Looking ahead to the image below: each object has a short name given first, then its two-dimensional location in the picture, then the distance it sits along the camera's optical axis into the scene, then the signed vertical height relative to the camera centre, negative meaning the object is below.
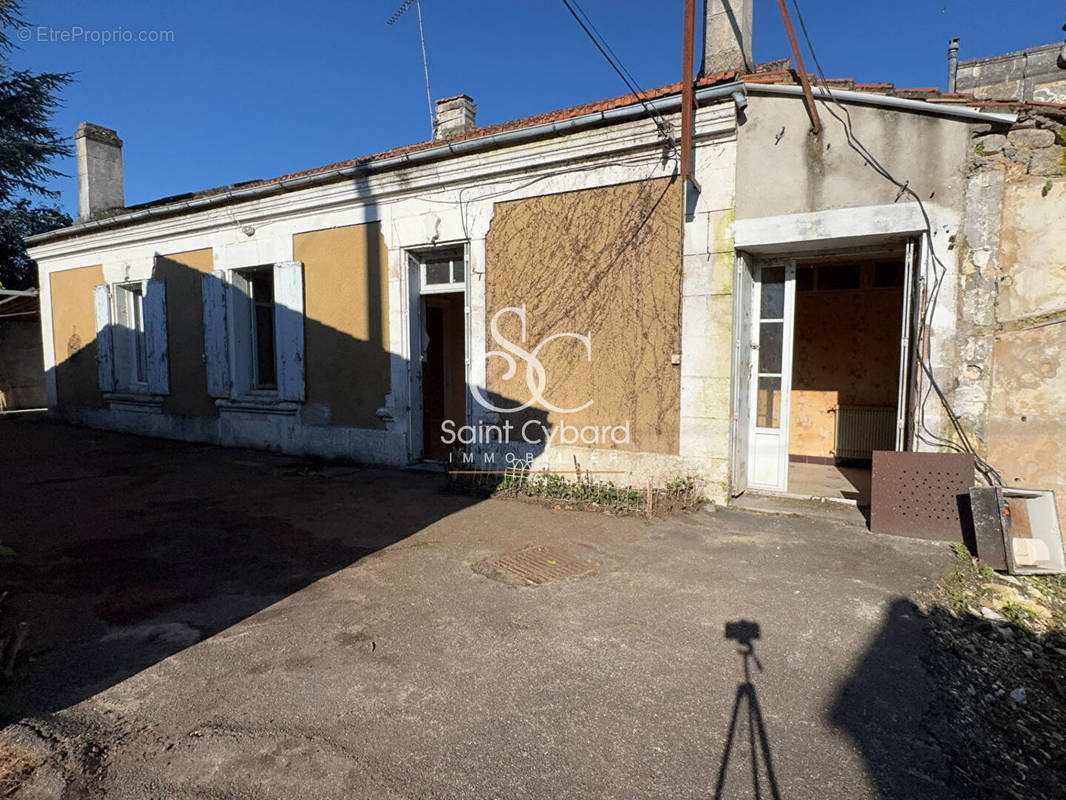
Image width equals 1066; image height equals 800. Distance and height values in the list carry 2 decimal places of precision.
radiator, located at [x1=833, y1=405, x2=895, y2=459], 7.66 -0.85
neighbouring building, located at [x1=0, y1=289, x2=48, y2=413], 13.36 +0.11
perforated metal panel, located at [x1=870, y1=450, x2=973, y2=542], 4.31 -0.96
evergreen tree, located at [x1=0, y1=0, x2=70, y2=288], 16.08 +6.05
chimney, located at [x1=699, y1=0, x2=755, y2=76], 5.33 +3.14
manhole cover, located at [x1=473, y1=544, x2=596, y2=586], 3.72 -1.37
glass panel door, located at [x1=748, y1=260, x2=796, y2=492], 5.40 -0.03
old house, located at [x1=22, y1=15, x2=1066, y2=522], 4.38 +0.82
